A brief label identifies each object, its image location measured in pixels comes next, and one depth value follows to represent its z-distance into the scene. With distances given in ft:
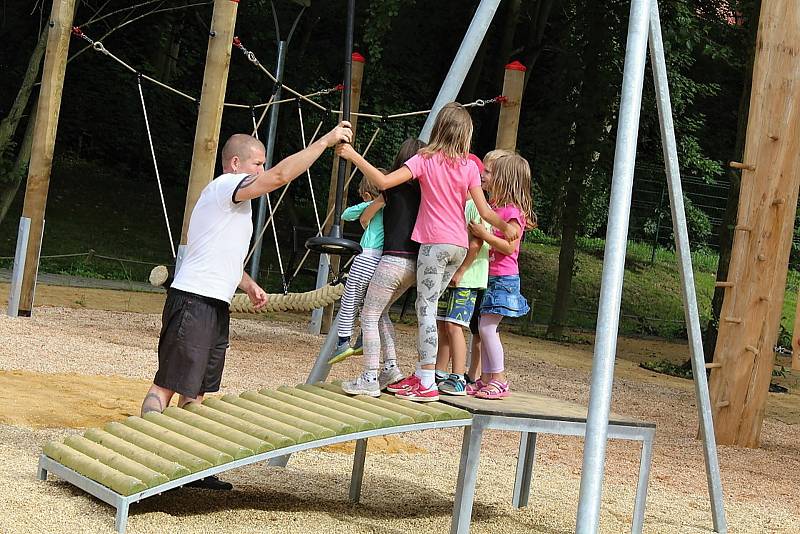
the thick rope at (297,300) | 33.55
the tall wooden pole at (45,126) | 36.76
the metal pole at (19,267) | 36.24
